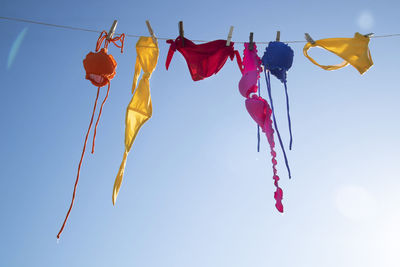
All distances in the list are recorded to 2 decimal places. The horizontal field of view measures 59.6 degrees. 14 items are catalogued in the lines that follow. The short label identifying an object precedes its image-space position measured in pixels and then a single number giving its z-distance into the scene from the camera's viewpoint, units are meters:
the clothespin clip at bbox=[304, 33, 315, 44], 2.84
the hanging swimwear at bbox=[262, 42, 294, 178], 2.74
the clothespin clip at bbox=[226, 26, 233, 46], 2.85
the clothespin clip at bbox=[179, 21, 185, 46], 2.80
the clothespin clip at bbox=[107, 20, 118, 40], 2.86
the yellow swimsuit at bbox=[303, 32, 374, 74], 2.74
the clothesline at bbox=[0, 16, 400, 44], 2.78
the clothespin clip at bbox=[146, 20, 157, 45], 2.78
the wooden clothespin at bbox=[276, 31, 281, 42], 2.91
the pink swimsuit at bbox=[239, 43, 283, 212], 2.57
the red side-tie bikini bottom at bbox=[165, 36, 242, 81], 2.86
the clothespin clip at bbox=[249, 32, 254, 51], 2.90
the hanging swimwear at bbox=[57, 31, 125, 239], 2.76
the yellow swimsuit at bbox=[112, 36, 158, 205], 2.60
